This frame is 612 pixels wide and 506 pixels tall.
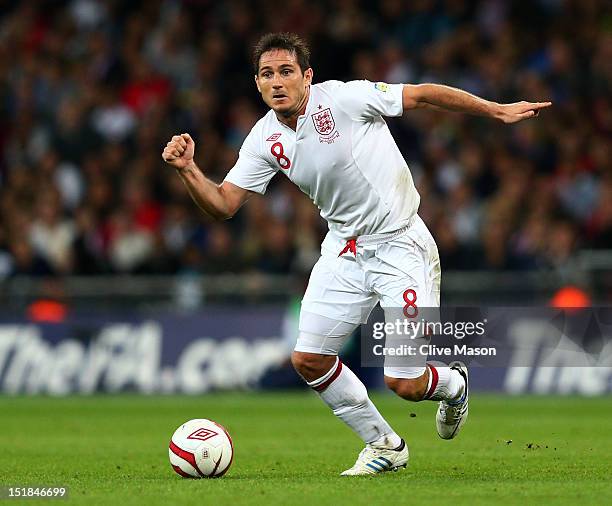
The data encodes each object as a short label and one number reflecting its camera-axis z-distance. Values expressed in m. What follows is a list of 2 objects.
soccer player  16.36
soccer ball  16.37
